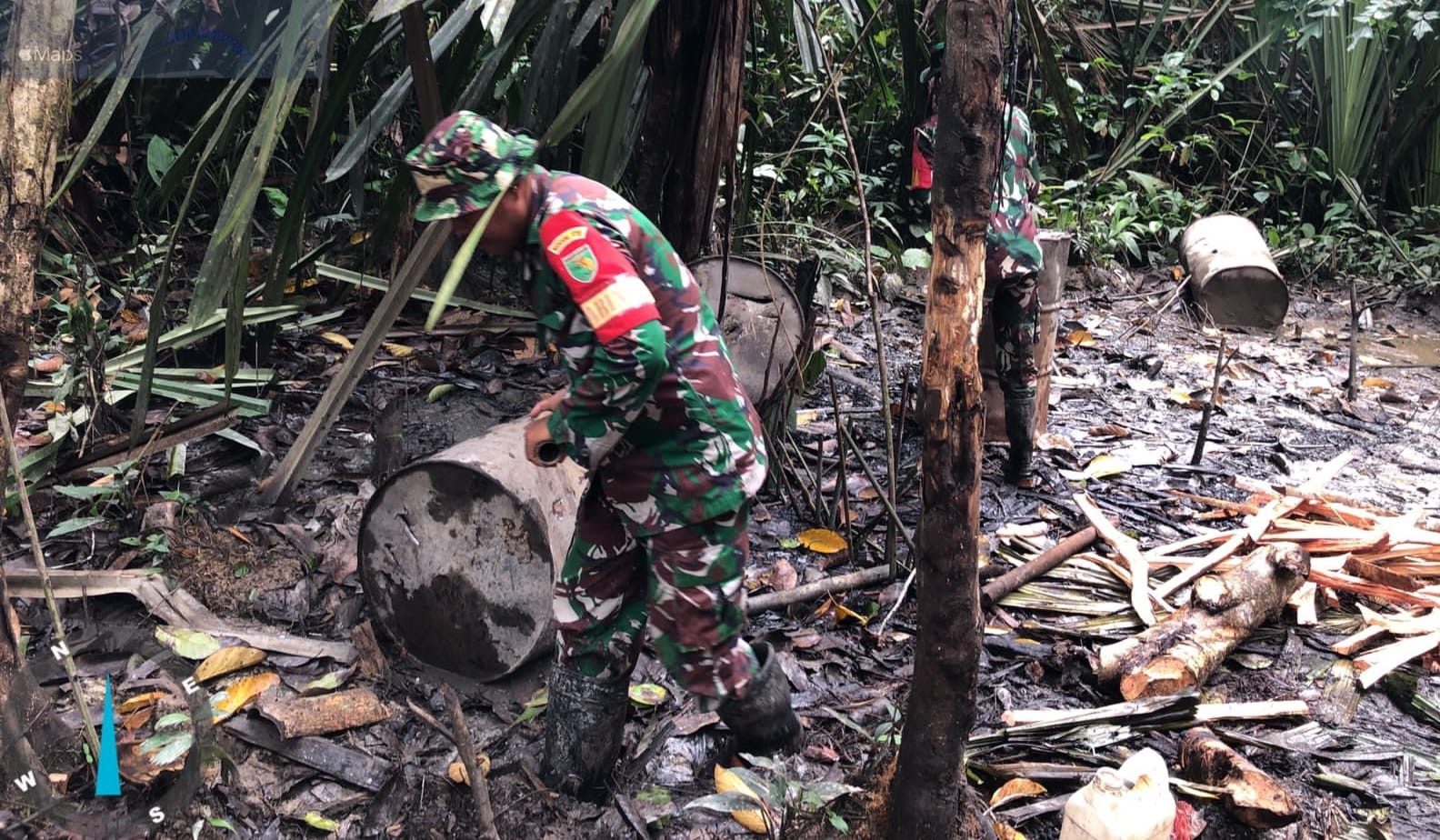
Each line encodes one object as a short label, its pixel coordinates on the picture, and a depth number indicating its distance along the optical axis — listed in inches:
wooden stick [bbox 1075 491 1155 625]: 130.2
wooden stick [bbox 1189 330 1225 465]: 176.9
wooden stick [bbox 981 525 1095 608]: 134.3
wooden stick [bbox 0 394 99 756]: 77.3
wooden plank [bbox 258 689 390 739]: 110.4
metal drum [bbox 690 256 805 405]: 157.1
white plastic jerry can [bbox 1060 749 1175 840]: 86.4
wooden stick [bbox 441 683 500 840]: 67.9
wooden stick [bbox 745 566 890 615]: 130.4
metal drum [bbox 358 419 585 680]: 112.0
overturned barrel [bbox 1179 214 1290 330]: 261.1
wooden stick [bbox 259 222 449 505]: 115.0
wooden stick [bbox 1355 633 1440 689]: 117.2
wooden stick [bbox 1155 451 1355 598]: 134.6
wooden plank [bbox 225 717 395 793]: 106.3
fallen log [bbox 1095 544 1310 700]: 114.7
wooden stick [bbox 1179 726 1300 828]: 94.2
